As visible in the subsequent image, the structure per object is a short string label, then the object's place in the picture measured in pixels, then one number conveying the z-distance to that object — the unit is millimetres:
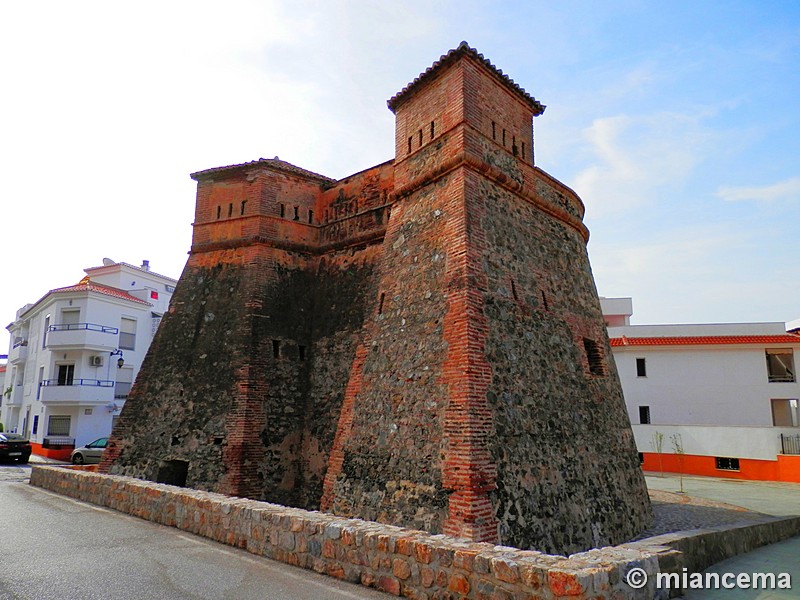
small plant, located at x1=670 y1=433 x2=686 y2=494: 21281
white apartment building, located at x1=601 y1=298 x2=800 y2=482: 21234
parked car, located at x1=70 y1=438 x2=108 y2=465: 20219
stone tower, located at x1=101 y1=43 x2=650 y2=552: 7699
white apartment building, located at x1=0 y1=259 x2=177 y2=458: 24422
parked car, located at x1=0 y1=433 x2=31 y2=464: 20391
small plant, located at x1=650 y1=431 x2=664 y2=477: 21938
